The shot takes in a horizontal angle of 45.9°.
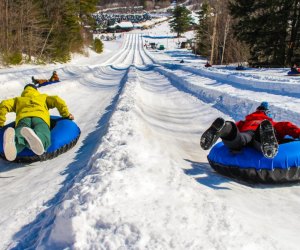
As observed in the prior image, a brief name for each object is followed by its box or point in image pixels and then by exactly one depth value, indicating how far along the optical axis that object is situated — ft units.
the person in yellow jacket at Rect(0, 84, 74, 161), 14.19
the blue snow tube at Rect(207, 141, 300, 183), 12.73
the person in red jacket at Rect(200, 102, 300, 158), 12.19
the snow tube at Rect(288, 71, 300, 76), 44.75
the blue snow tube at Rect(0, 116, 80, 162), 15.67
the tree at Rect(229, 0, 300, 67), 72.28
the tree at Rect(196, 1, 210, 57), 139.33
